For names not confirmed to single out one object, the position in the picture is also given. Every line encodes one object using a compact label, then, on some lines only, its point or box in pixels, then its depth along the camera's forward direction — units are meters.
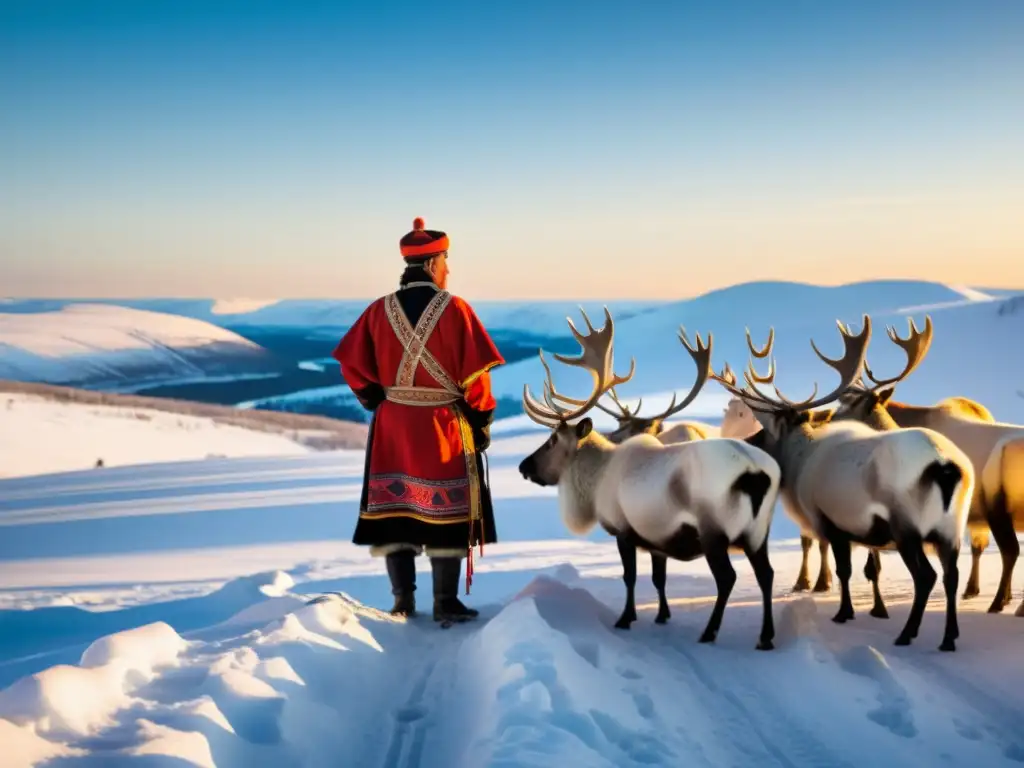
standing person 5.68
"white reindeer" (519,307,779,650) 4.98
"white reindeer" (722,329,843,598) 6.16
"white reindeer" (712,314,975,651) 4.87
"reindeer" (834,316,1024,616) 5.64
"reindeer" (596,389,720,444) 6.21
